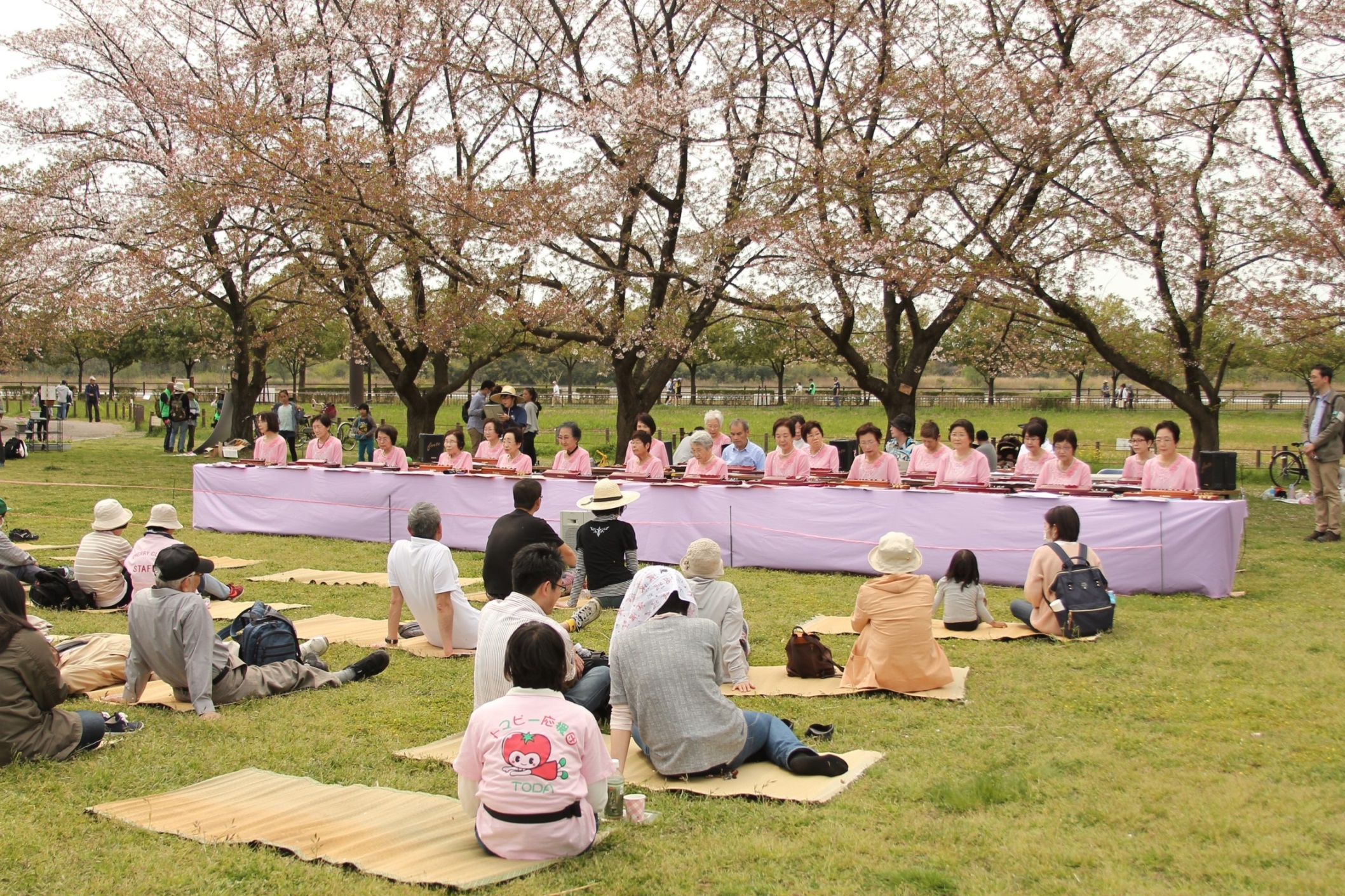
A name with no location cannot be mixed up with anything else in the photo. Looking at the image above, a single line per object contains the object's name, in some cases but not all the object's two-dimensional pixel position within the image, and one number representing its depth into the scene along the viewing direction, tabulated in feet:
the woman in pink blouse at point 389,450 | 47.52
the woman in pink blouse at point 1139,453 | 37.01
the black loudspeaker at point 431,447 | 55.36
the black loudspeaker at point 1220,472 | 38.37
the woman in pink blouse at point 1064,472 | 35.60
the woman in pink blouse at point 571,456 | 42.72
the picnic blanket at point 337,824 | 14.38
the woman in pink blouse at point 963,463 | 37.19
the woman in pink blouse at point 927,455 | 39.81
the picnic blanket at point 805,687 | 22.90
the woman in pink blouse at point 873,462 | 39.11
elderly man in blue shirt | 44.37
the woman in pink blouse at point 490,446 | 47.50
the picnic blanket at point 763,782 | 16.99
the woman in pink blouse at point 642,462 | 42.09
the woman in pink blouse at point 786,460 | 41.16
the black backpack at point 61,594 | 31.65
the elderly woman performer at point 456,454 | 45.06
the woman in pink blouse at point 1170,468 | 34.81
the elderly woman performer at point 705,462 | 40.78
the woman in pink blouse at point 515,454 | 44.24
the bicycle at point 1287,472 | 60.44
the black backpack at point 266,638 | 24.09
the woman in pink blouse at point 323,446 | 49.96
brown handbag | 24.32
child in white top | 28.71
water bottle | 15.62
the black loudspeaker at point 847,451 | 58.39
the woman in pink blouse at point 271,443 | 50.26
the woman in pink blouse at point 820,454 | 42.39
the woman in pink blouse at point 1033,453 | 39.02
